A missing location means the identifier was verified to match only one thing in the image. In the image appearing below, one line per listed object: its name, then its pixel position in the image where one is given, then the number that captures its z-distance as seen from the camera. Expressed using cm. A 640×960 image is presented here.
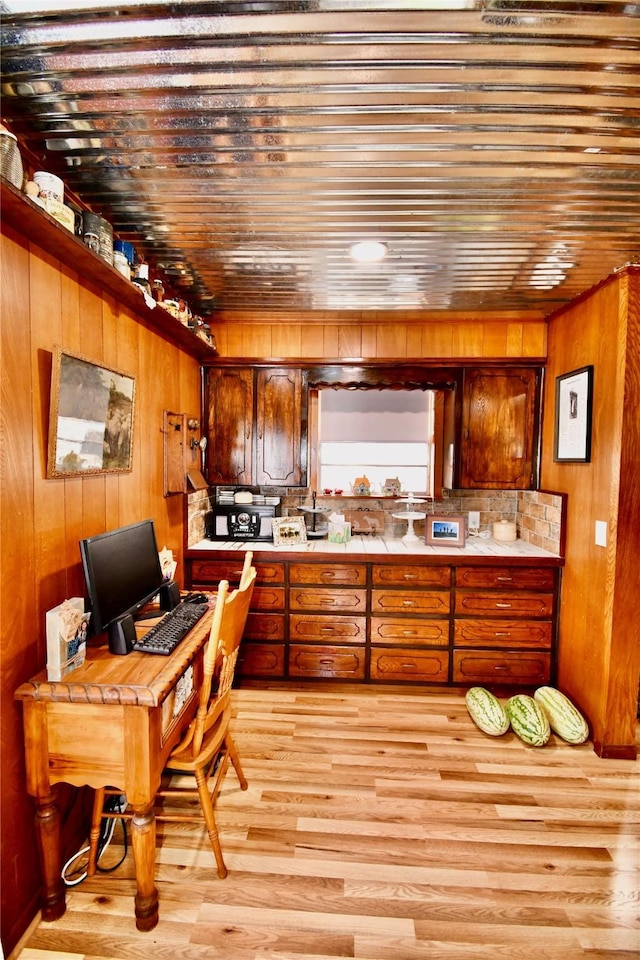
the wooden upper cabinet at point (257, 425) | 336
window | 386
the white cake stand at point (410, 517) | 337
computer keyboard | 166
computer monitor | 157
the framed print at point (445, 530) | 312
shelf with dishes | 127
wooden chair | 154
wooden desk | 137
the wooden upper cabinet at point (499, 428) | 325
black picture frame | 258
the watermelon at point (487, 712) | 248
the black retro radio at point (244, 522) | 332
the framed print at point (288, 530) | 318
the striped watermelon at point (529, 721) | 240
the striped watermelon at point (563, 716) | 244
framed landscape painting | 158
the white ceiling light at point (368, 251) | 211
